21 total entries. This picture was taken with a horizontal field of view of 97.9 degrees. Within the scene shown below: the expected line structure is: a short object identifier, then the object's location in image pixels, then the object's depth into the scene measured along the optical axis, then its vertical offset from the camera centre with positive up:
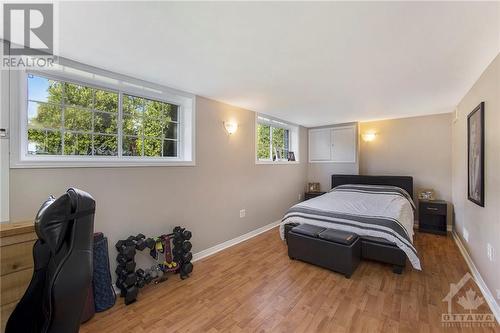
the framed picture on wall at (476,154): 2.28 +0.13
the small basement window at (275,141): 4.52 +0.56
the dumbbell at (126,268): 2.23 -1.06
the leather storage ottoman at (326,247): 2.60 -1.04
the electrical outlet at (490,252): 2.02 -0.83
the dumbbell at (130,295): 2.16 -1.29
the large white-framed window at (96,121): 1.98 +0.49
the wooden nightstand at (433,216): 4.01 -0.97
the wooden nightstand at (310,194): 5.41 -0.73
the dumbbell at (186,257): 2.68 -1.14
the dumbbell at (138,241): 2.32 -0.82
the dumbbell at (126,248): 2.22 -0.85
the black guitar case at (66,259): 0.79 -0.36
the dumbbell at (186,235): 2.75 -0.89
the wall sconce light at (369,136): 5.06 +0.68
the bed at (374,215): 2.66 -0.71
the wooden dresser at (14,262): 1.48 -0.69
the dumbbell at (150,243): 2.41 -0.87
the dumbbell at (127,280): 2.19 -1.17
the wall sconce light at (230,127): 3.60 +0.64
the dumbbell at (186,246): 2.71 -1.01
